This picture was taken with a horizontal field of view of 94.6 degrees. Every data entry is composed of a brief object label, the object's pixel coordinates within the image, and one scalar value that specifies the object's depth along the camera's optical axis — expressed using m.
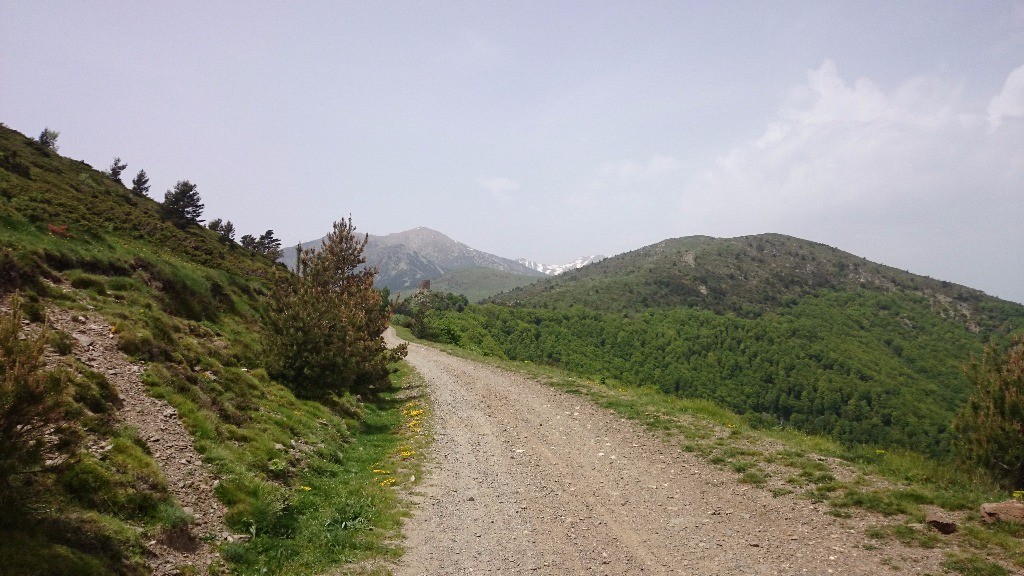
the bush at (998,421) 11.45
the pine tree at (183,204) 46.56
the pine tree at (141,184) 61.92
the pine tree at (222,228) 58.19
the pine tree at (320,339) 18.61
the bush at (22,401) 5.03
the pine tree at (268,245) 69.62
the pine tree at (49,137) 74.12
